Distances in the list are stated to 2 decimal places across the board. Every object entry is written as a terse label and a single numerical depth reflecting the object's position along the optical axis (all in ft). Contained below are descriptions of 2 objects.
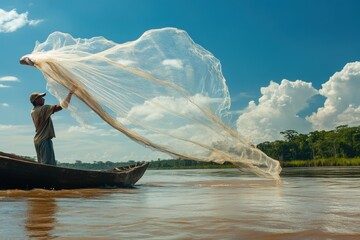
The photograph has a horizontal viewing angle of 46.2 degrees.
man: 28.12
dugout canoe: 25.23
